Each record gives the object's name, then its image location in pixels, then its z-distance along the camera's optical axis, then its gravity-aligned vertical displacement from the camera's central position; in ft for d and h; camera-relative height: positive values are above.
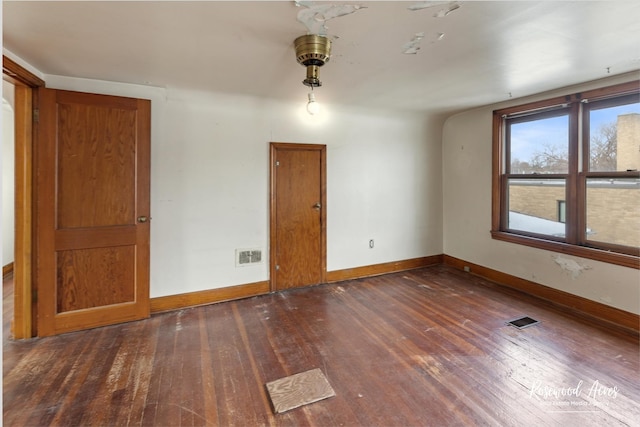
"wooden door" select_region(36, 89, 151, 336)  9.18 +0.09
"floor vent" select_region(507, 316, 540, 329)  10.00 -3.31
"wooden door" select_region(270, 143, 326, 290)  12.86 -0.05
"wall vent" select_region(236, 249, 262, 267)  12.37 -1.63
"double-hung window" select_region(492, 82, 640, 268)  10.00 +1.40
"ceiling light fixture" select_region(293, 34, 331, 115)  7.11 +3.53
